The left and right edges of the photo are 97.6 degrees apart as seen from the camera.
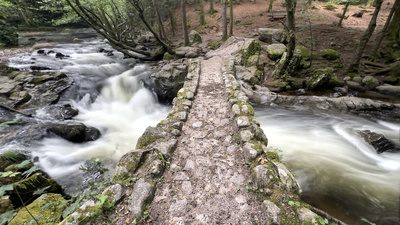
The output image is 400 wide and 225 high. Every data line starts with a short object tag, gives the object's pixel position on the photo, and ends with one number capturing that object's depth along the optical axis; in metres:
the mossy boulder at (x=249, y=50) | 10.70
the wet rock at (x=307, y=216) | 2.18
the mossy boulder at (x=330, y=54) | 11.16
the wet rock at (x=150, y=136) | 3.69
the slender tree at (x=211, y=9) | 23.78
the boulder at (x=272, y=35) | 12.67
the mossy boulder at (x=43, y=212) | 2.81
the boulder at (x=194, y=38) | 16.28
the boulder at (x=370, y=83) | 8.86
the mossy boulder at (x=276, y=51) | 10.92
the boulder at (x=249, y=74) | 9.11
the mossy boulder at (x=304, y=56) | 10.38
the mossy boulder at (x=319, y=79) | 8.79
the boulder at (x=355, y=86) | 8.89
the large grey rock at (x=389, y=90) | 8.22
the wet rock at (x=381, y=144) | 5.02
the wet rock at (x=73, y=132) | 5.84
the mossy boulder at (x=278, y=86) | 9.20
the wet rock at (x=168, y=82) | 9.55
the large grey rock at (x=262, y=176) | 2.71
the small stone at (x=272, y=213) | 2.22
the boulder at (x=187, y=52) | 12.95
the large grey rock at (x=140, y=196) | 2.42
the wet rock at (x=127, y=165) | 2.88
